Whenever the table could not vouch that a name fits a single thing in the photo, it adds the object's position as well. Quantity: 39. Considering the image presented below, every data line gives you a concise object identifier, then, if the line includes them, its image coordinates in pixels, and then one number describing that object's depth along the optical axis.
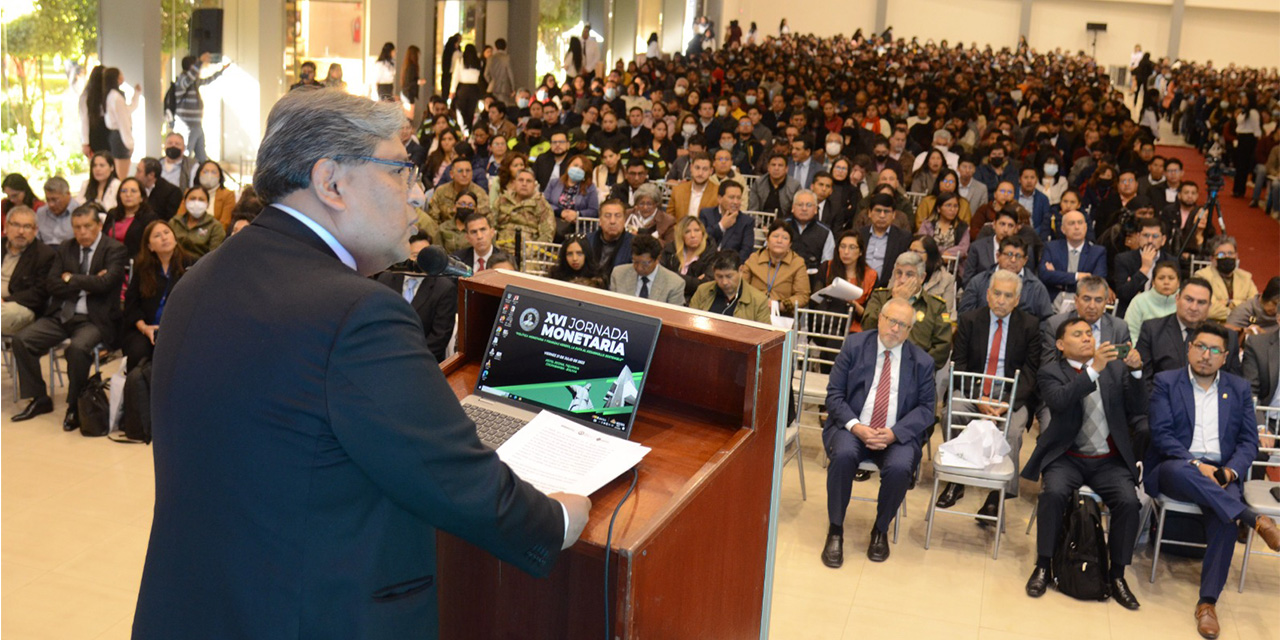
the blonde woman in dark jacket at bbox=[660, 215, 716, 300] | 7.47
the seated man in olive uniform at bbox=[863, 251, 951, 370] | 6.14
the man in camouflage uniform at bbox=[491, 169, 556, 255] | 8.59
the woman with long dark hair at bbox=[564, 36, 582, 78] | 22.78
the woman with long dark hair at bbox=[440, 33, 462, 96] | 17.47
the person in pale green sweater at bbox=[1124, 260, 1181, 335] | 6.52
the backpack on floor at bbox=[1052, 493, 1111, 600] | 4.67
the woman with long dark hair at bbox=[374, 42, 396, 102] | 15.66
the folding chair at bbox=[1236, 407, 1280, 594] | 4.71
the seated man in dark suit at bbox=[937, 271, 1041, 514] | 5.94
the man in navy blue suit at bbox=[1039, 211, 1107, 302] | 7.61
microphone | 2.05
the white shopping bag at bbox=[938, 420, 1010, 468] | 5.05
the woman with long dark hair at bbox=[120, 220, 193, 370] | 6.15
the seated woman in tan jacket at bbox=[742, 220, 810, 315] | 7.00
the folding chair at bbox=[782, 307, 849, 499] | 5.64
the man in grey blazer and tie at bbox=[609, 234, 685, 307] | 6.47
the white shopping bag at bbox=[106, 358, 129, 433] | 5.97
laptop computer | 2.25
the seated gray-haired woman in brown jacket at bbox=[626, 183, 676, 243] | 8.49
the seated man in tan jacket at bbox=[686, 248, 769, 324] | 6.03
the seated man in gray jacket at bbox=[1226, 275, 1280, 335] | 6.03
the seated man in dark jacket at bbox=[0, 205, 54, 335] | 6.49
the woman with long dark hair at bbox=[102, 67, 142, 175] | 11.21
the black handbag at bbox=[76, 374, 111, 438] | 5.92
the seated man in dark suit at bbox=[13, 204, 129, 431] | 6.23
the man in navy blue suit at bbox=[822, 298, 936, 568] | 4.97
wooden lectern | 1.98
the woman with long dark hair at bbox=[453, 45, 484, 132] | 17.16
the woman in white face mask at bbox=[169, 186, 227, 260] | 7.47
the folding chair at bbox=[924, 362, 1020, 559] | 4.98
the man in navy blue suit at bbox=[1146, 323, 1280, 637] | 4.72
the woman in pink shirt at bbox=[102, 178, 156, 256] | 7.62
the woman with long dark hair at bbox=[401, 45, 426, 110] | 16.12
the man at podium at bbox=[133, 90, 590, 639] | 1.47
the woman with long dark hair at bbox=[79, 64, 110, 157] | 11.20
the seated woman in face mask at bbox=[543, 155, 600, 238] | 9.48
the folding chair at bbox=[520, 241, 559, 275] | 7.46
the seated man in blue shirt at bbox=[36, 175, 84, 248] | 7.73
